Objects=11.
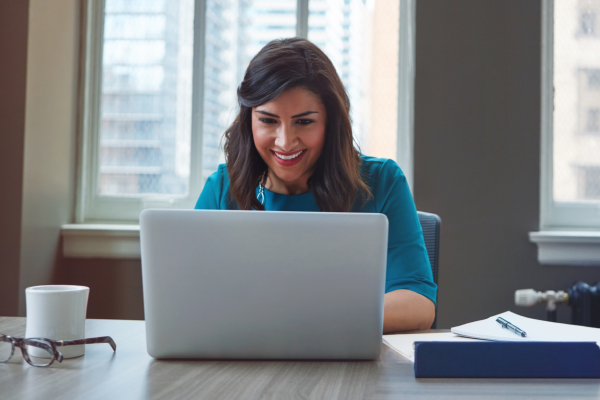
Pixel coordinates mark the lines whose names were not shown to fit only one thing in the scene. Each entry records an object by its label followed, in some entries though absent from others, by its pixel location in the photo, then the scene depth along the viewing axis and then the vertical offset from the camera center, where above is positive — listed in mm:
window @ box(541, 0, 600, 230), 2113 +388
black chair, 1286 -68
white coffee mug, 705 -151
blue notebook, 623 -176
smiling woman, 1271 +140
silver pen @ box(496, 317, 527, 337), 786 -178
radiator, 1747 -293
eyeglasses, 670 -188
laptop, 645 -85
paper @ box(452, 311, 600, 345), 777 -184
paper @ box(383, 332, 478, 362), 747 -201
